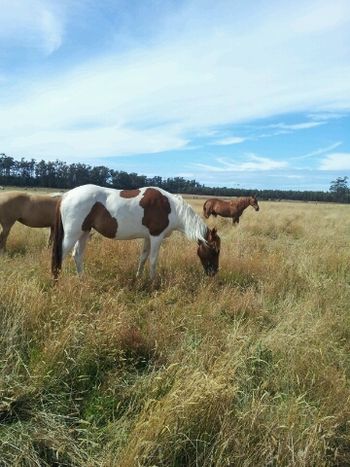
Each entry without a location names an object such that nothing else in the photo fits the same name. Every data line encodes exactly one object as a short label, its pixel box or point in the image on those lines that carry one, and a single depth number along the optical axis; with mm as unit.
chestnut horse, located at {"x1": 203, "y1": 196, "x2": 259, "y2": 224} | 19156
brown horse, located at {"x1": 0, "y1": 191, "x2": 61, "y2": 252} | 8969
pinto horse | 6281
